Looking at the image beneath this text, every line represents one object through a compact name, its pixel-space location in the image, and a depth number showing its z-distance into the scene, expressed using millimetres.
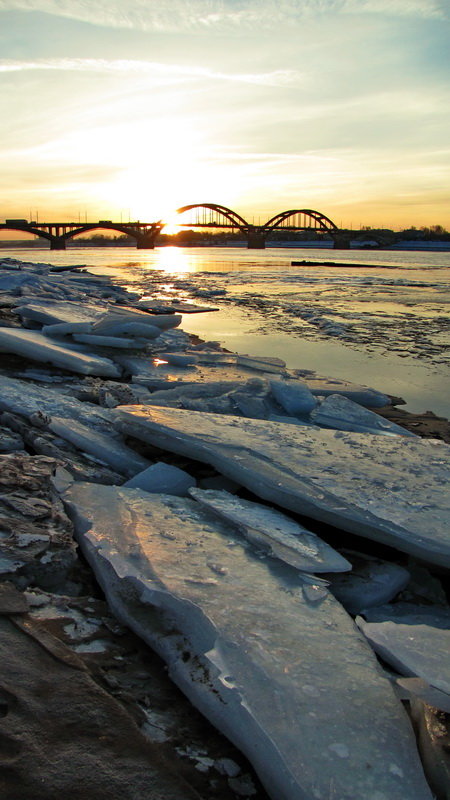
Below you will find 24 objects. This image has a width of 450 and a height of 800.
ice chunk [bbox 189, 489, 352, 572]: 1763
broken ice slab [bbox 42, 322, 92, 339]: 5625
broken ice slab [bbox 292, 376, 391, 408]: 4332
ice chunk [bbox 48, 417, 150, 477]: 2723
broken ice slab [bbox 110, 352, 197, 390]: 4531
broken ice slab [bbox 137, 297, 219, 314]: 10752
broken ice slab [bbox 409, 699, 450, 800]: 1097
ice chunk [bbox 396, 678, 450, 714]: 1231
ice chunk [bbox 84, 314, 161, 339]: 5805
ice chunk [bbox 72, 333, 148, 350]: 5480
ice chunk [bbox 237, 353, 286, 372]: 5121
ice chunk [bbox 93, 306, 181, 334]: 5820
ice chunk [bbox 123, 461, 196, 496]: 2373
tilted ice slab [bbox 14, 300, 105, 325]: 6285
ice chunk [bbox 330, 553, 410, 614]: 1771
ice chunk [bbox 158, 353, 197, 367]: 5387
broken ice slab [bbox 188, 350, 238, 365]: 5415
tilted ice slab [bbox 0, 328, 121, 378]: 4598
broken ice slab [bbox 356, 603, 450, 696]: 1316
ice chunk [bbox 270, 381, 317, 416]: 3646
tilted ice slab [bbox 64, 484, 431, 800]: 1065
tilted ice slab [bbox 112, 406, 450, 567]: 1928
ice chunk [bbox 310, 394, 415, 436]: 3400
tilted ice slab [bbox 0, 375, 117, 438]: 3133
